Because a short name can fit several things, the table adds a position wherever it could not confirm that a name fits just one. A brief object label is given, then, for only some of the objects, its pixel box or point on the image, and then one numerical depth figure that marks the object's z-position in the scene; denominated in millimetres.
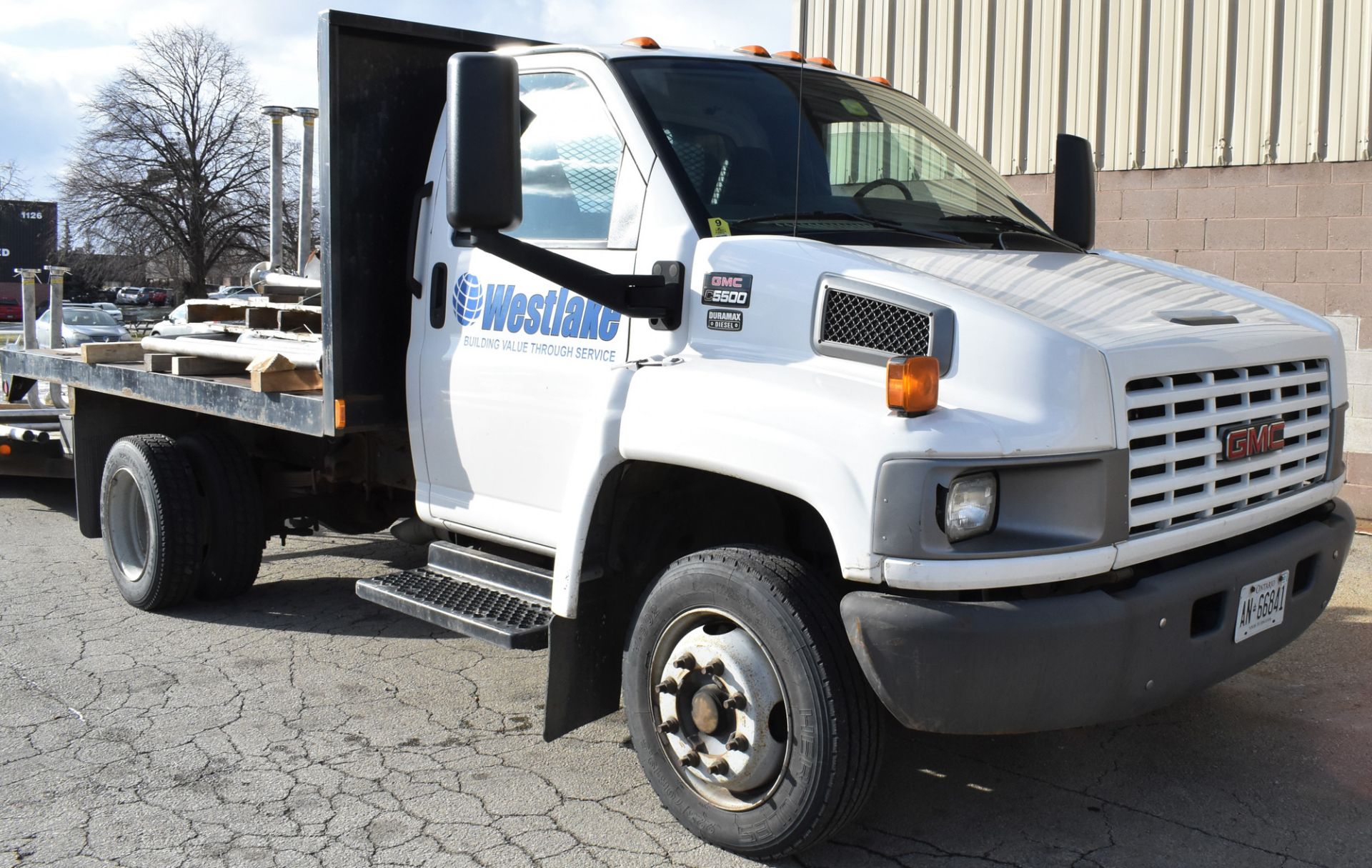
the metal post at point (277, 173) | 6234
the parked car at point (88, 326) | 27625
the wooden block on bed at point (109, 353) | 6195
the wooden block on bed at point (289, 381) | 5035
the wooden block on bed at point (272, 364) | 5020
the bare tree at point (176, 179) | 41875
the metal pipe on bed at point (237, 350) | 5066
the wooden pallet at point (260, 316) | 5375
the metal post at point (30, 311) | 7867
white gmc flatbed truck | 3047
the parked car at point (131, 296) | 54438
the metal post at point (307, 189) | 5961
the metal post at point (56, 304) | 7984
